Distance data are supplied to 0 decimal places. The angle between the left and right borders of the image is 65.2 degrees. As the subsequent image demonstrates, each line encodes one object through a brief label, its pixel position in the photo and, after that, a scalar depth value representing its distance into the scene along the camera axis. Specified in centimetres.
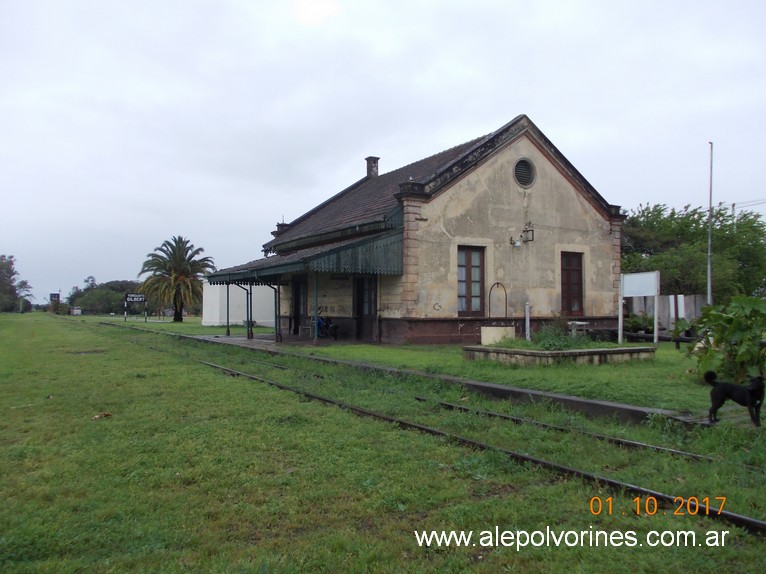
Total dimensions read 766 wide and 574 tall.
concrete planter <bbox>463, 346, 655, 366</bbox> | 1218
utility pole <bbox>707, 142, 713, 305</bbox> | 2561
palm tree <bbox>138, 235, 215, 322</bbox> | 5203
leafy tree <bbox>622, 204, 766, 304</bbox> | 3105
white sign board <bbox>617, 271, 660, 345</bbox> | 1404
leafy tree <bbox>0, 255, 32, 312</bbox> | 10469
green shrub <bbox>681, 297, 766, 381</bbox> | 833
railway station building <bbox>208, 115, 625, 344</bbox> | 1948
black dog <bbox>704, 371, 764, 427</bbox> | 659
